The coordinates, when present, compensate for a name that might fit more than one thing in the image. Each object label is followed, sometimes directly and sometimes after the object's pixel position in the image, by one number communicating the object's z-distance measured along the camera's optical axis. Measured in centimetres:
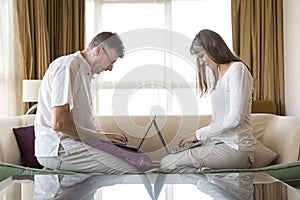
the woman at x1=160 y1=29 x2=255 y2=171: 242
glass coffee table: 141
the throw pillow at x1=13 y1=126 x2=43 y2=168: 288
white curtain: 436
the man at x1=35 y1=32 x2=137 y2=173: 226
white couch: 262
